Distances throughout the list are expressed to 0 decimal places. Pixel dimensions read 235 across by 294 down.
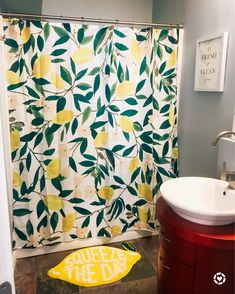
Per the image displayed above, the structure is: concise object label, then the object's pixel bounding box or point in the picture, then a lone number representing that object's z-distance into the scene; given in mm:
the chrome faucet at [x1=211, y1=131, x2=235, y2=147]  1327
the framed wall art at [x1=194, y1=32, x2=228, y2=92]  1593
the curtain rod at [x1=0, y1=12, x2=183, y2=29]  1728
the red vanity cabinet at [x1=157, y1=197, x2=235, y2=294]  1073
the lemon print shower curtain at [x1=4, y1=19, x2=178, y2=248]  1822
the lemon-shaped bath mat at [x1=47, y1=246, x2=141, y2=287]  1843
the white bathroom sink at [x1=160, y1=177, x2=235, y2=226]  1121
